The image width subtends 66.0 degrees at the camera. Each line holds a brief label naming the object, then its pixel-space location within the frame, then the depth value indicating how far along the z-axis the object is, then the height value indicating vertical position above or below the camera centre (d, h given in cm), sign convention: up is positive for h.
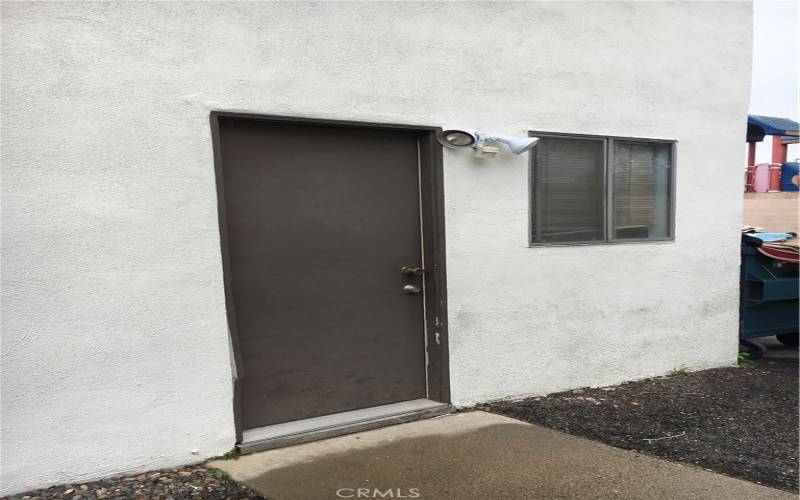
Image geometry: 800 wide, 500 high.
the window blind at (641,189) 583 -11
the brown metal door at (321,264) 424 -54
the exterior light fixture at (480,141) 480 +34
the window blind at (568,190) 538 -9
